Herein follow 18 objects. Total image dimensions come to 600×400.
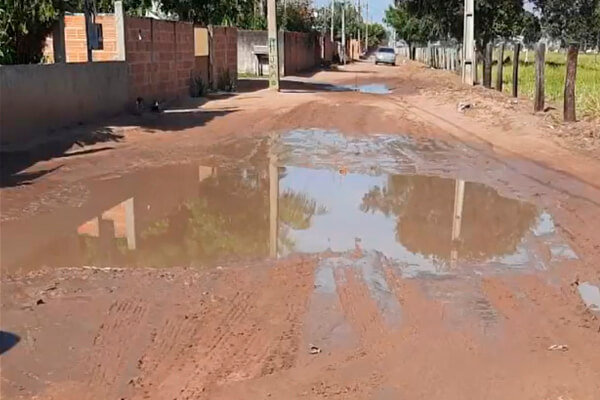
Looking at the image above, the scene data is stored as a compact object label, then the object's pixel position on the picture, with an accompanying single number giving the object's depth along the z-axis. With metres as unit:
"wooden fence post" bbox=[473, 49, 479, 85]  31.12
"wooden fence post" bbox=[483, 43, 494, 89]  29.36
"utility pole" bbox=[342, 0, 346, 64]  71.31
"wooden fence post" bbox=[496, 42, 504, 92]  26.61
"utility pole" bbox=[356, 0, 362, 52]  108.20
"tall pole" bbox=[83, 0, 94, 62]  18.67
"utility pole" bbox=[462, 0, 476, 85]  29.78
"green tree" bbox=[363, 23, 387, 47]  148.12
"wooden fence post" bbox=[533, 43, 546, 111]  19.08
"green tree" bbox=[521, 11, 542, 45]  51.34
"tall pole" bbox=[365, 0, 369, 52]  125.49
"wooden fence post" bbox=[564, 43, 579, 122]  16.45
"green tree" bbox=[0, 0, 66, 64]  15.62
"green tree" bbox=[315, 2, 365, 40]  81.81
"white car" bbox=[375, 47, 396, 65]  68.38
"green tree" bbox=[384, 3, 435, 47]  48.67
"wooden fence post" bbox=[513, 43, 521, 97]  23.05
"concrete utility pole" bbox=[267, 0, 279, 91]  27.86
